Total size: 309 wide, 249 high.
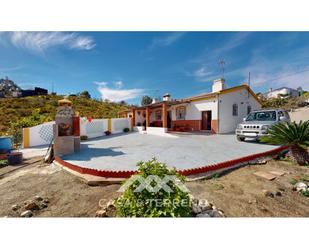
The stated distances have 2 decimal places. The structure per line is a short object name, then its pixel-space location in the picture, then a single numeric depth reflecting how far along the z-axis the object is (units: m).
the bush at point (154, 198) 2.07
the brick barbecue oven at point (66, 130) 6.71
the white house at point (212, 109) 12.92
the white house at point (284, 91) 46.05
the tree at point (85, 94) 40.66
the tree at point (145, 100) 31.46
